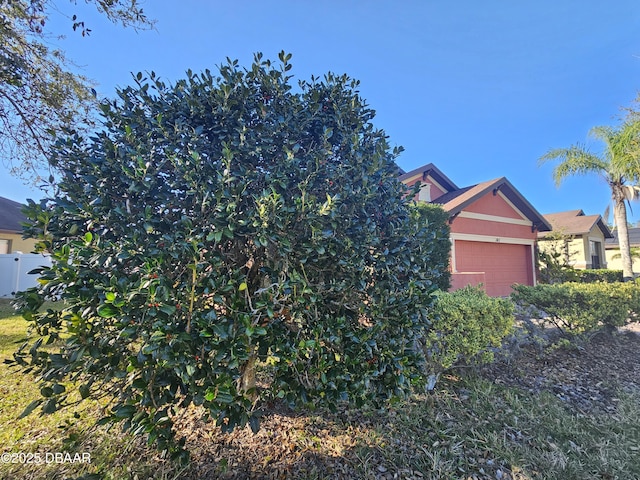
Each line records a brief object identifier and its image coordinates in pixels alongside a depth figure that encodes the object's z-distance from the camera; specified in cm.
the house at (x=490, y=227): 1329
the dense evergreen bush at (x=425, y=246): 258
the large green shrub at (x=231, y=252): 183
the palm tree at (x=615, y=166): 1242
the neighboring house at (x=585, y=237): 2131
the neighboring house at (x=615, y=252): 2641
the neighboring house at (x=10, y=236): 1576
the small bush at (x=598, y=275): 1527
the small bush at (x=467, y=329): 394
